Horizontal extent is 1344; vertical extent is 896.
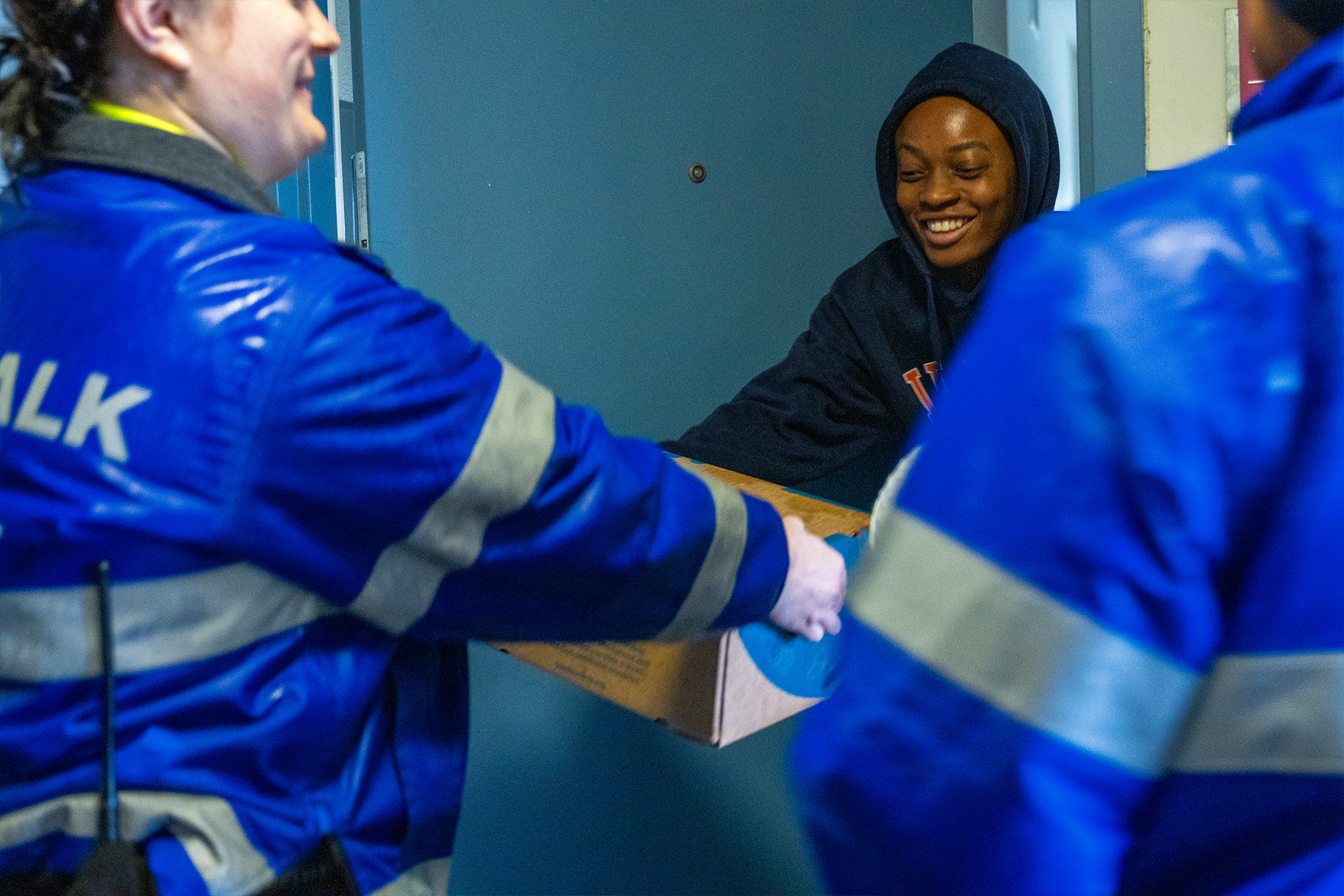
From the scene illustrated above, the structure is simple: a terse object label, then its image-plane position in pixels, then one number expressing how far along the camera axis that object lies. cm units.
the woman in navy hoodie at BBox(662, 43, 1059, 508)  145
